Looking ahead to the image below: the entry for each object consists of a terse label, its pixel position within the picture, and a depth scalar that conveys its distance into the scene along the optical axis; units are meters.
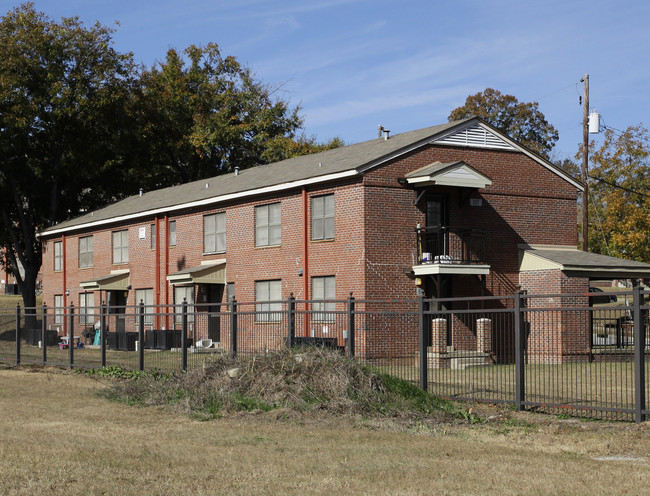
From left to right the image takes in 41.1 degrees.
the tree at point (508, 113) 73.94
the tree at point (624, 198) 43.00
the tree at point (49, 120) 43.59
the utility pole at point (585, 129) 38.62
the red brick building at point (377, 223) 26.94
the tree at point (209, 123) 54.75
